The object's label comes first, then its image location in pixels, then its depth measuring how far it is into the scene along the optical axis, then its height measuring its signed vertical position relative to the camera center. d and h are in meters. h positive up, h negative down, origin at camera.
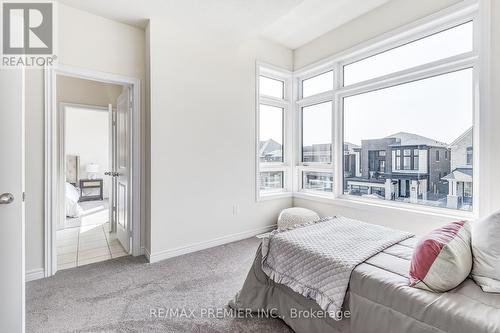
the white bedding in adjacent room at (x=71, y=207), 4.58 -0.79
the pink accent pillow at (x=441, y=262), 1.13 -0.46
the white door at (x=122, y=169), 3.01 -0.05
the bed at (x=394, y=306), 1.00 -0.63
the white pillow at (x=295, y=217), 3.22 -0.69
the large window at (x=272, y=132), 3.78 +0.54
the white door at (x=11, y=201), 1.34 -0.20
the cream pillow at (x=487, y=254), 1.14 -0.43
